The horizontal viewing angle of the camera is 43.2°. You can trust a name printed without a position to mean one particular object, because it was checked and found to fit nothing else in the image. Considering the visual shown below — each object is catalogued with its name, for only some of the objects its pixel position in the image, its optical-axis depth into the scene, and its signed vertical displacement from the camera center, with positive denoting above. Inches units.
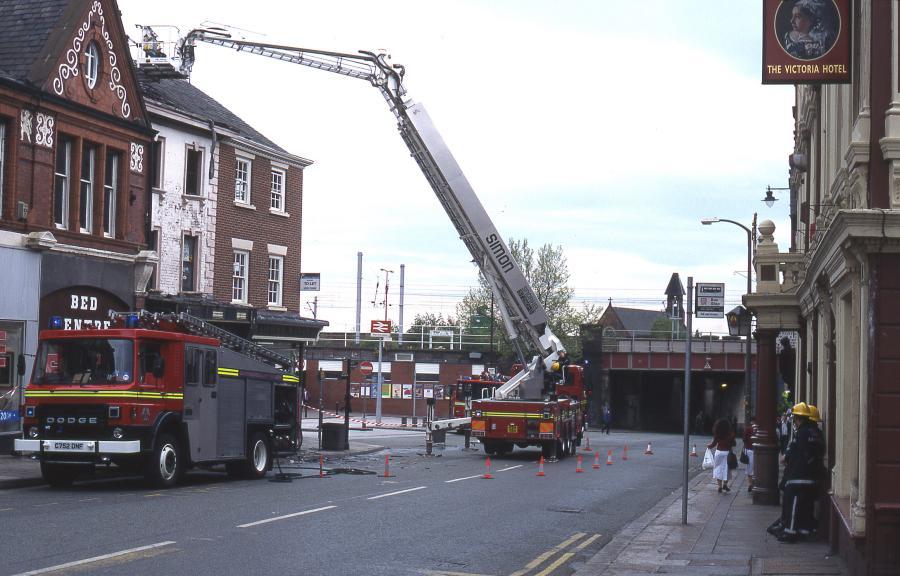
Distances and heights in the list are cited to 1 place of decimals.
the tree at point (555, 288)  3024.1 +193.1
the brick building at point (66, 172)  984.9 +167.7
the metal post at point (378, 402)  2116.6 -83.6
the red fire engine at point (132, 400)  748.6 -32.5
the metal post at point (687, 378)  585.6 -7.3
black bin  1258.0 -87.6
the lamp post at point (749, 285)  1354.6 +107.5
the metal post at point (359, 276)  3009.4 +214.8
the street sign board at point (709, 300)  660.1 +37.9
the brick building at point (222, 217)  1339.8 +172.9
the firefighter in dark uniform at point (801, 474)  542.3 -51.7
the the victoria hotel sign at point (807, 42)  449.7 +129.5
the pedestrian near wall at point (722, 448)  876.0 -64.2
